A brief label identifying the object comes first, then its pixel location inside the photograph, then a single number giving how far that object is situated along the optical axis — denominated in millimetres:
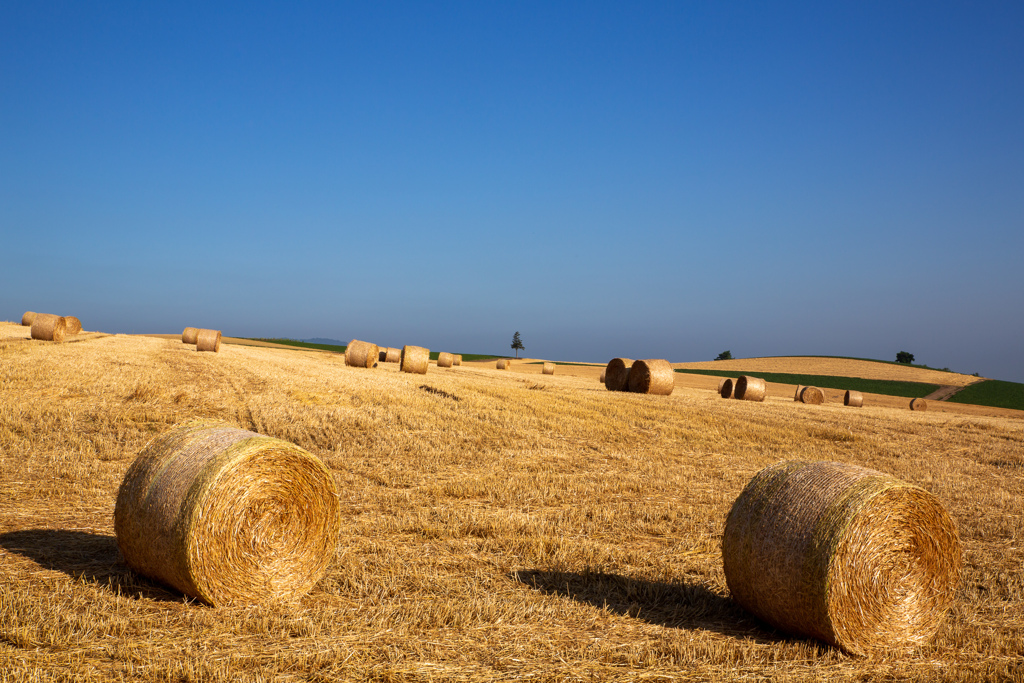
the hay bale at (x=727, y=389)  28469
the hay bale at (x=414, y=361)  27359
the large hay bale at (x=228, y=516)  5355
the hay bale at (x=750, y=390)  27297
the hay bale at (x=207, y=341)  31875
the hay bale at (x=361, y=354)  29281
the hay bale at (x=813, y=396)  32094
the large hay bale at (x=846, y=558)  4891
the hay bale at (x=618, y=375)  25750
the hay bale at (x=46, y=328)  26953
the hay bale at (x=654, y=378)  24344
